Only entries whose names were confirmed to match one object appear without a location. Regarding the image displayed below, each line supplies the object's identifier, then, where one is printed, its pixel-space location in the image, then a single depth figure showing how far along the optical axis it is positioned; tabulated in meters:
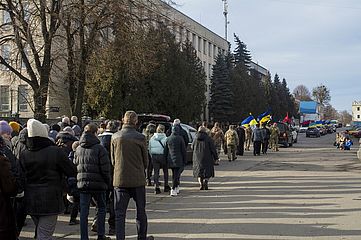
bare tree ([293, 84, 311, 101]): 147.32
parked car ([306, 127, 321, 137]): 67.56
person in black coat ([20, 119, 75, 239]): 6.14
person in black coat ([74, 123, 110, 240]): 7.76
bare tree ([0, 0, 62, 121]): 20.91
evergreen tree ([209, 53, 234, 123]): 62.78
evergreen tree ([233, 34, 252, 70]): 77.62
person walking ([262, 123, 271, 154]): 29.36
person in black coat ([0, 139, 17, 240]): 5.52
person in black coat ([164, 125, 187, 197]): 13.38
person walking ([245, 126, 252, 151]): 33.62
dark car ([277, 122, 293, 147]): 37.97
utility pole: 76.07
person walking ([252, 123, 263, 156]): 28.22
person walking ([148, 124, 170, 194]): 13.68
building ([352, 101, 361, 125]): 167.38
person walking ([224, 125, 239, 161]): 24.17
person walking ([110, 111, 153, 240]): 7.54
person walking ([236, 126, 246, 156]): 28.45
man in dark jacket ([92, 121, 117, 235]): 8.93
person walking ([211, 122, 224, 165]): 24.08
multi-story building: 23.89
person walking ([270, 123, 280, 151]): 33.19
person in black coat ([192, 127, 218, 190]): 14.11
